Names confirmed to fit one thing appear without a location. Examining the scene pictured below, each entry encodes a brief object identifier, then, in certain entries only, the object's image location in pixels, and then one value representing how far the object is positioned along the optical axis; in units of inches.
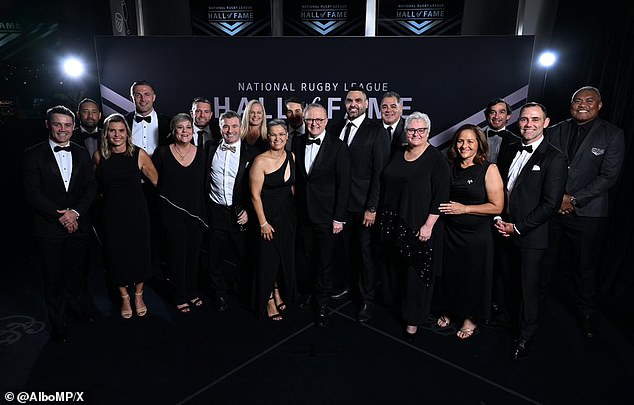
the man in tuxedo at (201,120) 149.9
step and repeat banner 172.1
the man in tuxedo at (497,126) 132.1
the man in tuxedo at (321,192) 116.5
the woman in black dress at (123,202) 115.6
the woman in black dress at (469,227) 103.3
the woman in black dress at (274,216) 113.2
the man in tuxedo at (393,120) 131.3
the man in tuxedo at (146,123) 150.6
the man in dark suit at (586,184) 117.6
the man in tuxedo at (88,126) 156.9
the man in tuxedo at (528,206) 99.6
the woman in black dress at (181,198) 121.1
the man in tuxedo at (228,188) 123.0
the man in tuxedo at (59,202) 106.0
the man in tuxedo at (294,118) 153.1
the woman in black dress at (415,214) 105.2
